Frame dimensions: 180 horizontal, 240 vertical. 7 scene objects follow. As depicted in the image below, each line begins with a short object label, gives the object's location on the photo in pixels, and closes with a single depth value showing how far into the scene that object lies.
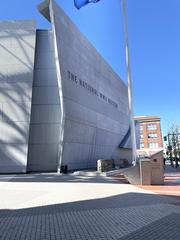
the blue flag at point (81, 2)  12.51
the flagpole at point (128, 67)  13.77
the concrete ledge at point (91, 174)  15.29
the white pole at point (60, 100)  16.49
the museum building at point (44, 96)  16.50
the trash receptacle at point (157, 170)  10.95
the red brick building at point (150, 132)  72.04
